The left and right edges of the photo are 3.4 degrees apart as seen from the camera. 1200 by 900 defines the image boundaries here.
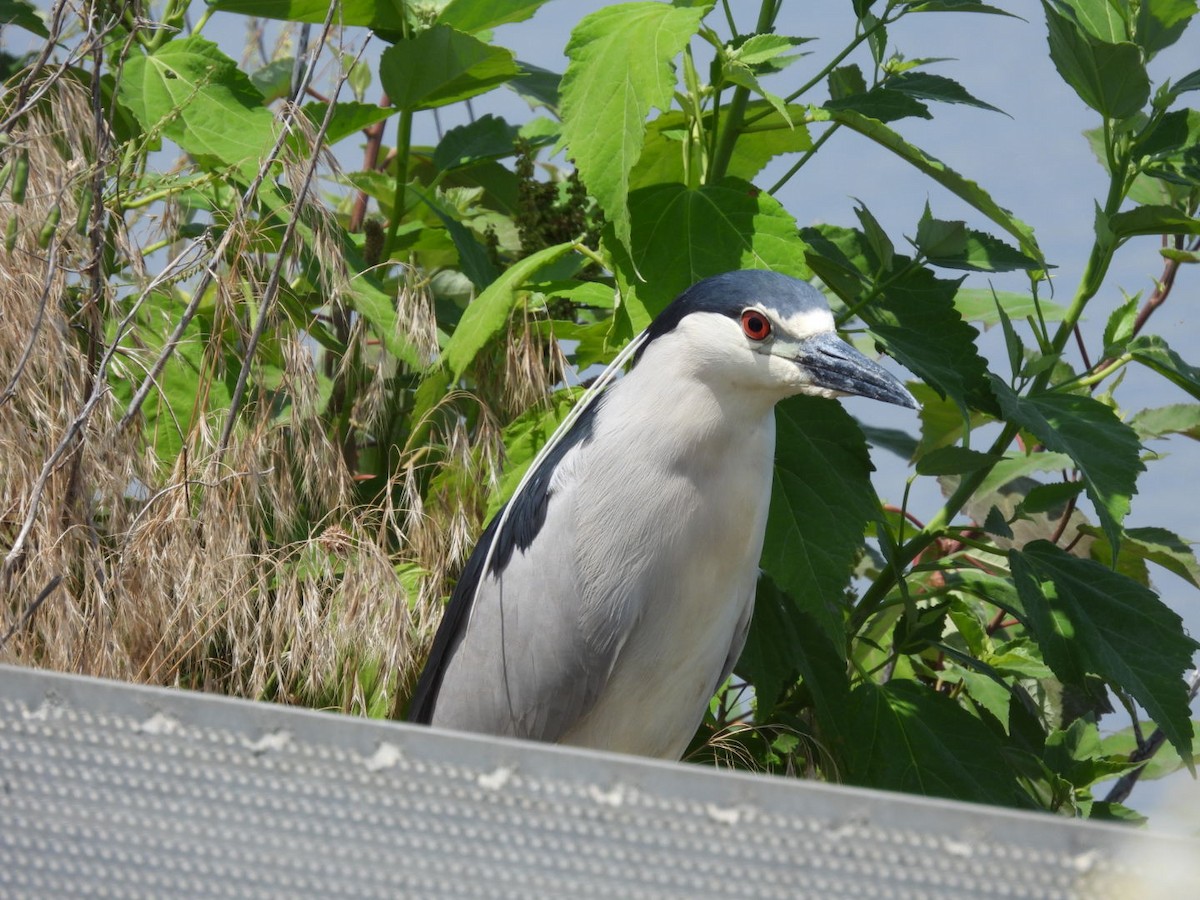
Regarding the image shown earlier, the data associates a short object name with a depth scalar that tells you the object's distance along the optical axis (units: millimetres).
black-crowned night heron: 10105
